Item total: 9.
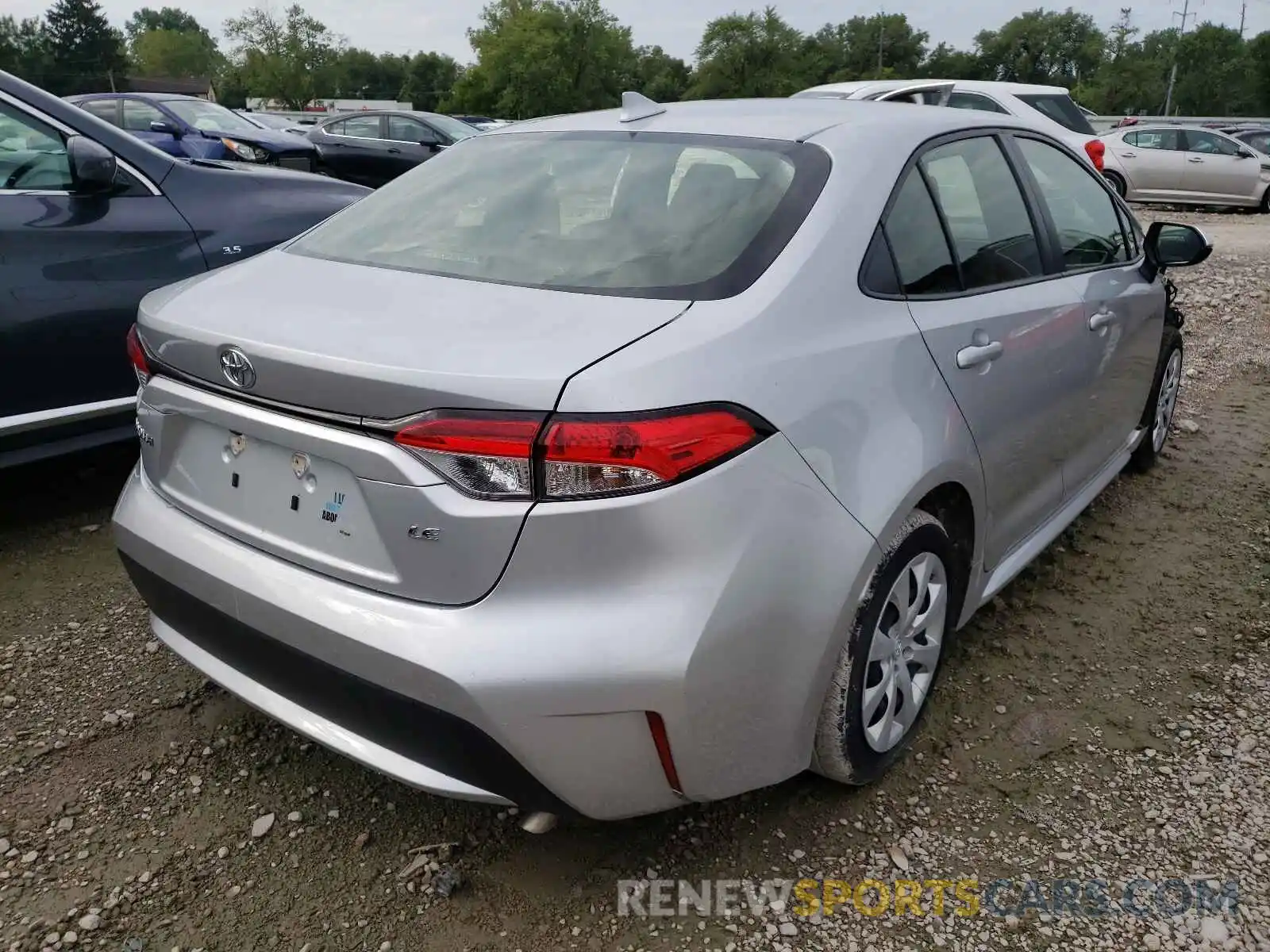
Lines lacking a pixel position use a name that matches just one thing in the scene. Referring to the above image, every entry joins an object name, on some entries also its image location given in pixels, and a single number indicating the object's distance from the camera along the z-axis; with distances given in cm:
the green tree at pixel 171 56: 10619
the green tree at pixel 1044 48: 9006
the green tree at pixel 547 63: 7019
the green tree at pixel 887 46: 9094
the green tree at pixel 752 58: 8031
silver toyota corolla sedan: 169
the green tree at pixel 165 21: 12850
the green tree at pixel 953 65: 8944
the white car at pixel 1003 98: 1012
